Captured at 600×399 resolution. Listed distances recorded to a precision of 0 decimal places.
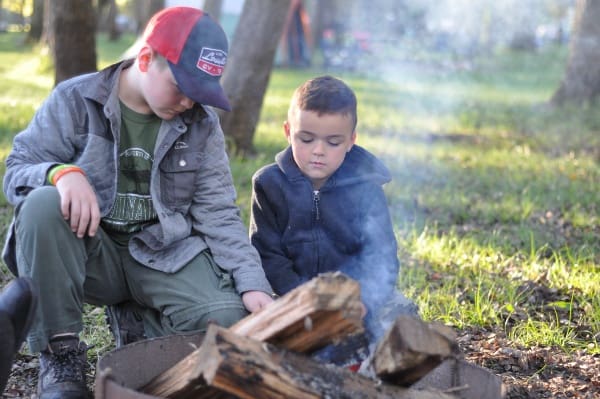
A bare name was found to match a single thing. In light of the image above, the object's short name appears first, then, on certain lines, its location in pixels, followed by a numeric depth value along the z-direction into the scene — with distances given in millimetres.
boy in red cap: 2670
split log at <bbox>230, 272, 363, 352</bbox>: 2023
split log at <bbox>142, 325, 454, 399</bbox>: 1978
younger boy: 3127
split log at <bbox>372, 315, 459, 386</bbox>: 2109
